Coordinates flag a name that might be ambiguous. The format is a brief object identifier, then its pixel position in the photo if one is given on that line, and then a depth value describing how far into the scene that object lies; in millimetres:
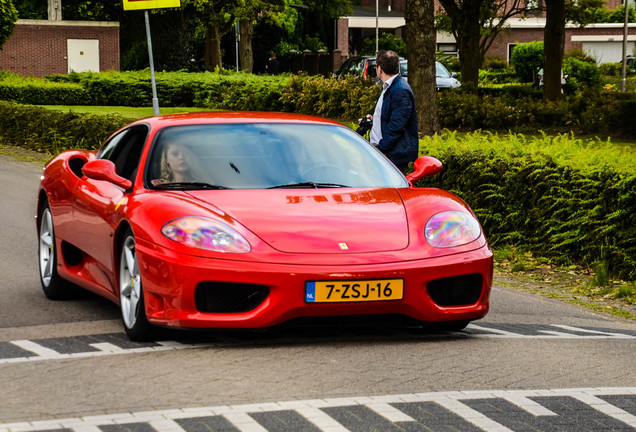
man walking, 11031
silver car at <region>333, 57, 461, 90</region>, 41375
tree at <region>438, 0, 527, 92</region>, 34688
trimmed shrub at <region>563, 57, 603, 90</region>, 61500
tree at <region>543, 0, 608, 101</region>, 31344
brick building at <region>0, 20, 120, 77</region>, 57062
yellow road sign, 18031
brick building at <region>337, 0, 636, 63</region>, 83625
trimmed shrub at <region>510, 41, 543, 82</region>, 68938
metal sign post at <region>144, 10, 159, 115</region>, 18466
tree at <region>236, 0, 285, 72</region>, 48812
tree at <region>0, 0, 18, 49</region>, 39969
